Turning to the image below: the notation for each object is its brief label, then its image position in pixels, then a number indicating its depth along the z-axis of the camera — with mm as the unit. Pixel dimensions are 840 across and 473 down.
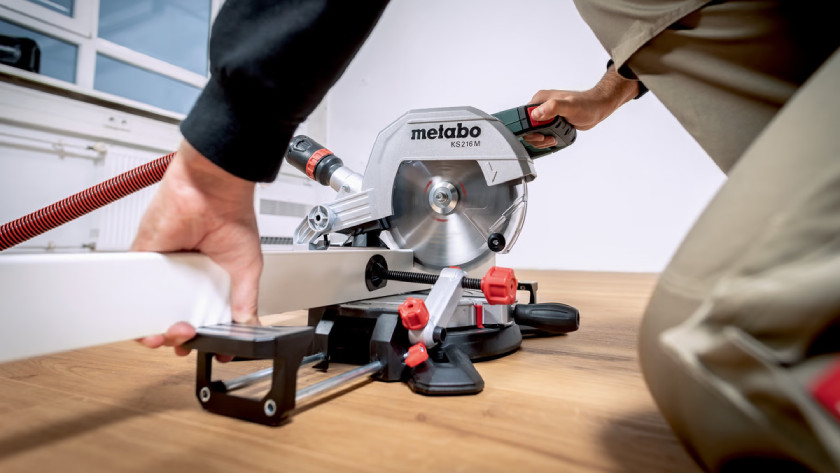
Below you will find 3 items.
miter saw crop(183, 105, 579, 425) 771
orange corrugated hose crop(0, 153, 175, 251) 774
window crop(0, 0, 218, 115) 2684
